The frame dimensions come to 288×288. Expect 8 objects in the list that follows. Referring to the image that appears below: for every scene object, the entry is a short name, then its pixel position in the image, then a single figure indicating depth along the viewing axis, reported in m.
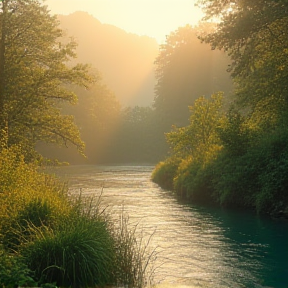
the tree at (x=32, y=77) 25.33
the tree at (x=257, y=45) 24.19
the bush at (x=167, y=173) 38.62
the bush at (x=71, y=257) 9.54
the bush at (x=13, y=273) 7.95
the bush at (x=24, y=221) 10.85
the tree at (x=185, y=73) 78.56
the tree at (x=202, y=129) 34.46
